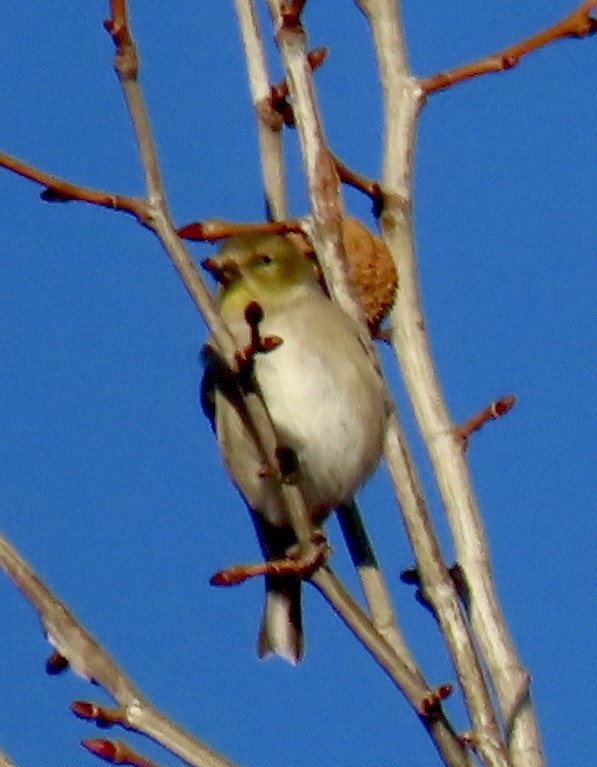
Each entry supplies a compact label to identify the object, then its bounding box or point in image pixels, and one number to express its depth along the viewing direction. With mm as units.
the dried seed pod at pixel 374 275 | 5707
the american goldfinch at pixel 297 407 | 6797
